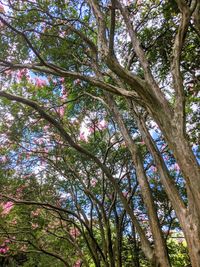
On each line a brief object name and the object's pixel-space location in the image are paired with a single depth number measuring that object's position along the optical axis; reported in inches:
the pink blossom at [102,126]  249.5
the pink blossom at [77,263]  342.2
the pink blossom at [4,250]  299.5
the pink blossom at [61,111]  236.2
